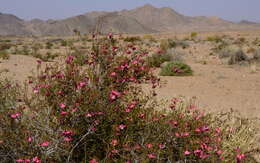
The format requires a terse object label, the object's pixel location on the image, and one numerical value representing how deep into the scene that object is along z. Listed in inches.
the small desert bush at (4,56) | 617.4
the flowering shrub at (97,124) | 109.3
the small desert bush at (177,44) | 1088.5
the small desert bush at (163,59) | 523.2
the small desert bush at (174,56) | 627.5
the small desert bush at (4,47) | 1052.8
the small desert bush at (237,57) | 625.0
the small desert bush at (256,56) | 655.1
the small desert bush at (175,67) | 462.3
